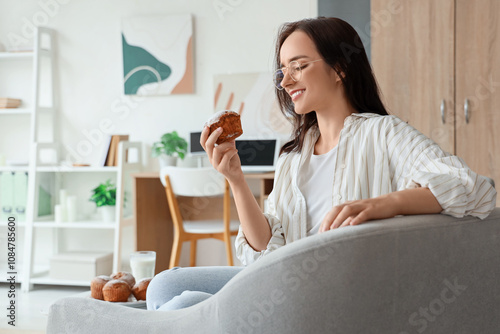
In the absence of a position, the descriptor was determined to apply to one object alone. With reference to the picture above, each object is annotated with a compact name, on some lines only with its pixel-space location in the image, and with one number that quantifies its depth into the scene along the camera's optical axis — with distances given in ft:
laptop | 12.34
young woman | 4.49
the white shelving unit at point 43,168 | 13.14
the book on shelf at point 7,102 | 13.83
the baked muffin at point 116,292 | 6.48
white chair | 11.07
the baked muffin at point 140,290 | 6.55
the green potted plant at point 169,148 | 12.91
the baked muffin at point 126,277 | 6.73
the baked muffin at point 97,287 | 6.70
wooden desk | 12.49
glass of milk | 7.11
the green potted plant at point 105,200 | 13.32
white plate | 5.08
